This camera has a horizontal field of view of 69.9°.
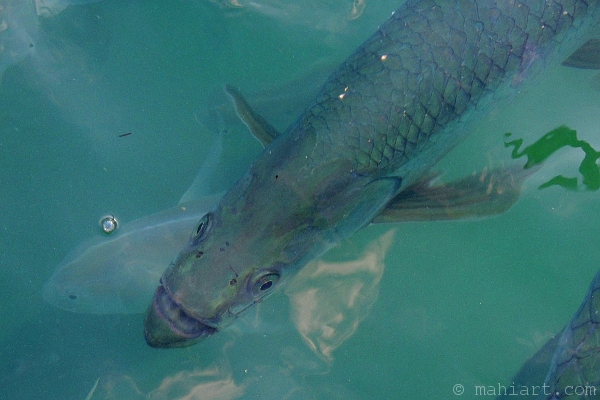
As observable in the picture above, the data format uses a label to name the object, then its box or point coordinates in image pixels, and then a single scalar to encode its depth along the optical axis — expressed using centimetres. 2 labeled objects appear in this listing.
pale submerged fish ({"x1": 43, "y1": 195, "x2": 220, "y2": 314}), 383
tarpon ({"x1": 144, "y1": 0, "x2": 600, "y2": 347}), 262
